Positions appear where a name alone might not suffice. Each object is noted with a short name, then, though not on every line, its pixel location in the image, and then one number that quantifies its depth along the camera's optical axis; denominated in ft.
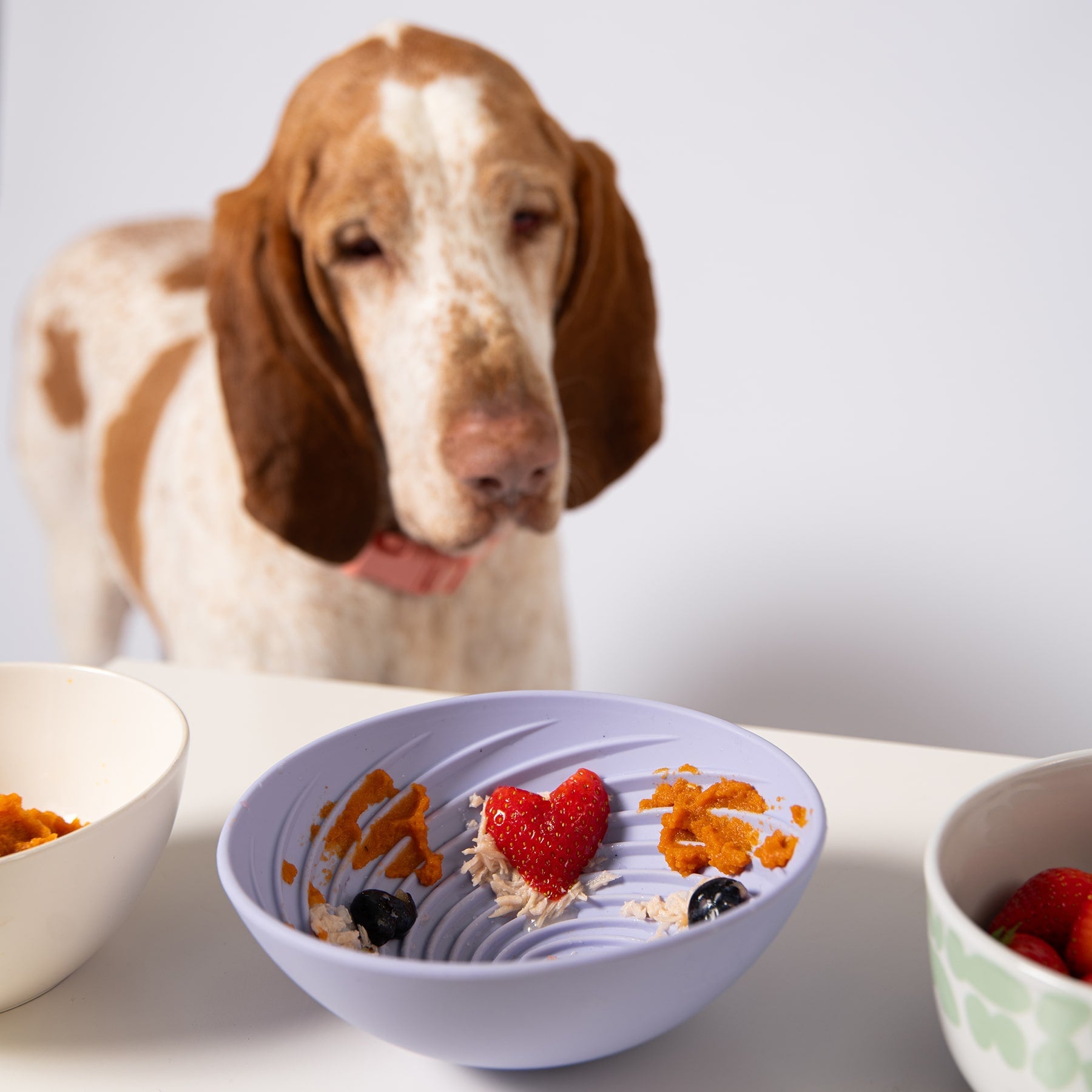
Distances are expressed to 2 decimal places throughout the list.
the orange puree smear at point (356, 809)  2.13
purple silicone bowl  1.57
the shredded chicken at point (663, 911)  1.98
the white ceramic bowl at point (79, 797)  1.84
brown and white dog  3.71
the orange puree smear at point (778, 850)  1.92
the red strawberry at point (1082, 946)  1.61
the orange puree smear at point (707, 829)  2.03
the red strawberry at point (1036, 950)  1.58
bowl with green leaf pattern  1.43
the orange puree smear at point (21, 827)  2.09
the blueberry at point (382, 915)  2.00
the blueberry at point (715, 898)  1.85
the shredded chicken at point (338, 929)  1.93
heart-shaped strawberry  2.10
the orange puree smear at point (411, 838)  2.17
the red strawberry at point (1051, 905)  1.67
